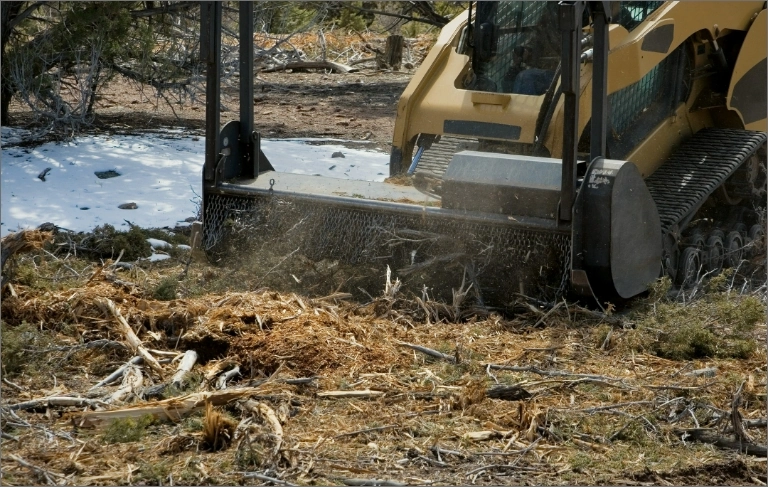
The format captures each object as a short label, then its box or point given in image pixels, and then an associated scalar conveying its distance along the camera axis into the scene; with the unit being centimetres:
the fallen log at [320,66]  3114
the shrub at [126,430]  746
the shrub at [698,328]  980
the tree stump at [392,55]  3123
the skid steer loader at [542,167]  1071
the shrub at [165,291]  1083
